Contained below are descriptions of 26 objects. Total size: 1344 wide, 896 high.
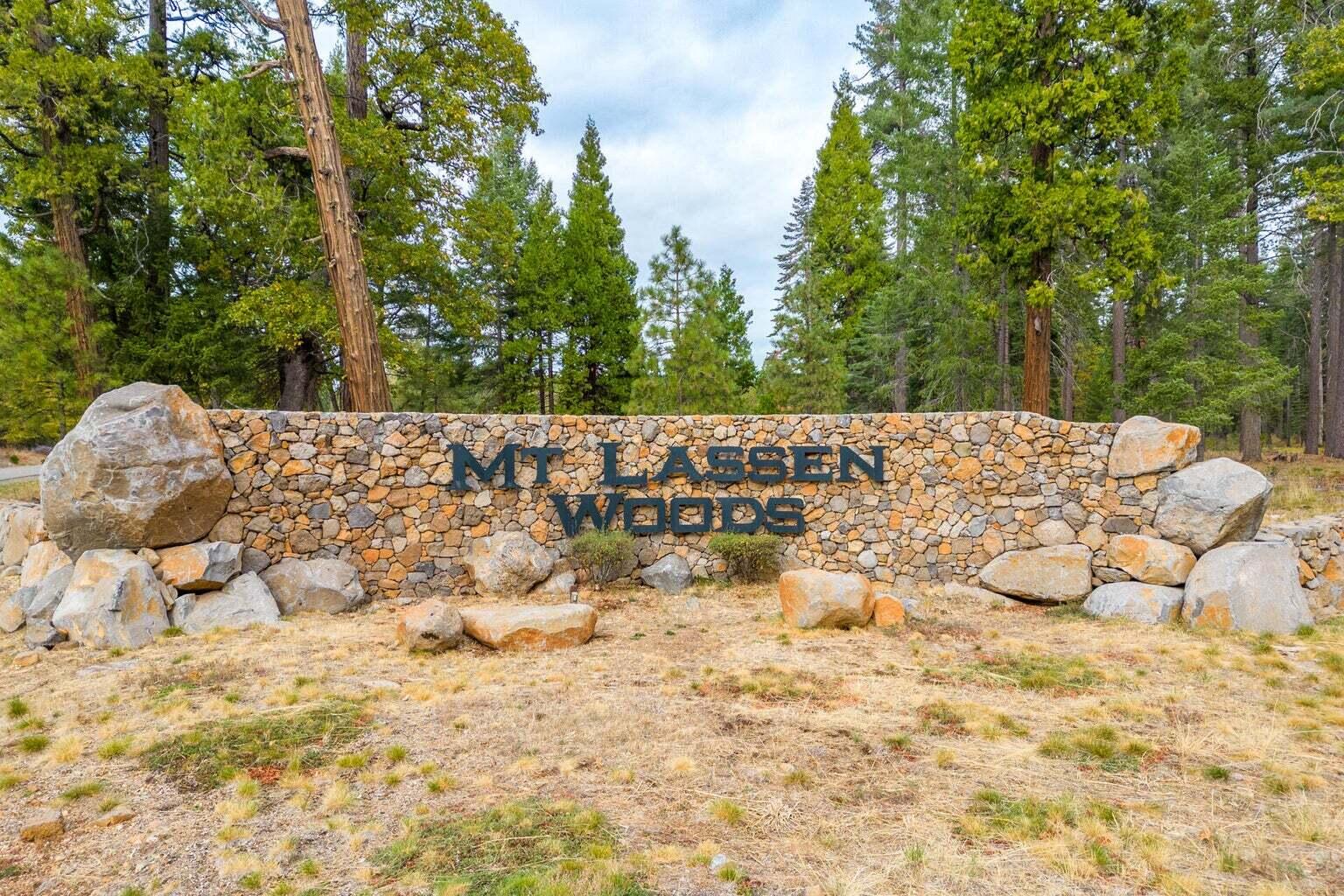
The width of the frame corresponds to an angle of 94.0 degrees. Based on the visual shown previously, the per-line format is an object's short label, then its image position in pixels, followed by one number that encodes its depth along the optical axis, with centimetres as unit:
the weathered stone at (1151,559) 735
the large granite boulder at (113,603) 603
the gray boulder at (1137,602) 701
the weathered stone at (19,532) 845
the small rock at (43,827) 296
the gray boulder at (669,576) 851
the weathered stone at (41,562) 711
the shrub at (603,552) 806
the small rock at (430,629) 590
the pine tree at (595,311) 1895
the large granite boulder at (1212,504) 716
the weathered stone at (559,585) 816
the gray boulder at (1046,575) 792
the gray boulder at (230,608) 654
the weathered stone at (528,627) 601
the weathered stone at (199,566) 674
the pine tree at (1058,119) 1066
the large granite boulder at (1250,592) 641
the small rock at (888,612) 693
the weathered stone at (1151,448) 780
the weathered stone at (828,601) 675
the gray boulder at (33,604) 640
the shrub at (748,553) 844
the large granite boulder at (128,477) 647
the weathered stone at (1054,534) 820
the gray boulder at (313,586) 741
